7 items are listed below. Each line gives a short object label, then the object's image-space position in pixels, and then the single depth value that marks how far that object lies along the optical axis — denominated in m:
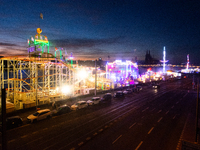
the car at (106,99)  25.83
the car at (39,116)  15.17
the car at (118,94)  29.85
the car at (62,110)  18.04
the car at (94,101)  22.91
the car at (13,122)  13.50
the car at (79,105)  20.02
